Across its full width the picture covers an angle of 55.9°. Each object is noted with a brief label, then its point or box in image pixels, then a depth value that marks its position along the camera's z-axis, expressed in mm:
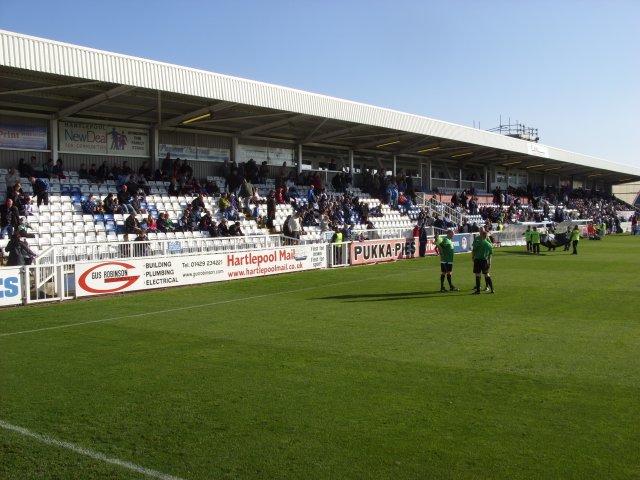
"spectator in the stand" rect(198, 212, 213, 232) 23703
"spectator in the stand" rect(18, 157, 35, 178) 22484
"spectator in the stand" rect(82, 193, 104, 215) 21734
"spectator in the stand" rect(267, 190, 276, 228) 27031
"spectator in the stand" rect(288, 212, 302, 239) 25141
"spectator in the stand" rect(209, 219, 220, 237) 23594
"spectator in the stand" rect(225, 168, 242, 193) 28984
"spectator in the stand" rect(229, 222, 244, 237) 23547
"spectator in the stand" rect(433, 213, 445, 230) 34653
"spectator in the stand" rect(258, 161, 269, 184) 31348
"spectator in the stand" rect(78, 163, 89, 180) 24484
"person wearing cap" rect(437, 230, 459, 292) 16438
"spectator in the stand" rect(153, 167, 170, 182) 27094
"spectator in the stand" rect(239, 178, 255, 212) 28203
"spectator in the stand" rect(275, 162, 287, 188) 30966
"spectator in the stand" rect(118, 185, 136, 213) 22656
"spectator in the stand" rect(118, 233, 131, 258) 17719
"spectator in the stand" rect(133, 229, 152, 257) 18077
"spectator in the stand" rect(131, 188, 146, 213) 22906
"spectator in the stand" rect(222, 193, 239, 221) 25953
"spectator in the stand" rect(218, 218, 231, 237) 23672
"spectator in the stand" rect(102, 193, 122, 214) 22250
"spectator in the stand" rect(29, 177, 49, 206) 21078
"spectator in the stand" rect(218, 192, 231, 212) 26250
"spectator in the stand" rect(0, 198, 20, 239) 18531
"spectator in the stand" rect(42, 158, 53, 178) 23125
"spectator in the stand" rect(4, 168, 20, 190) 20730
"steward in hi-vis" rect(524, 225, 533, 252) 31678
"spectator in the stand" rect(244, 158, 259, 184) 30891
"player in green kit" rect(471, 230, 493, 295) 15695
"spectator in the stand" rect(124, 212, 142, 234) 20689
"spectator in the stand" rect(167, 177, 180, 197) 25938
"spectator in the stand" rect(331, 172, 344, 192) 36219
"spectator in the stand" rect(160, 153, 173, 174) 27703
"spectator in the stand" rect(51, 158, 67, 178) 23375
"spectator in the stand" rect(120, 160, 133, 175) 25297
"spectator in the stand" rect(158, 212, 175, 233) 22528
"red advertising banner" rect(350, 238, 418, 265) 25500
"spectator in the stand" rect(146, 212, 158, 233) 21891
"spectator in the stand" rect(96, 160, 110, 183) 24523
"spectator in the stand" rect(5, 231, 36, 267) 15625
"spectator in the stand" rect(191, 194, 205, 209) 24778
